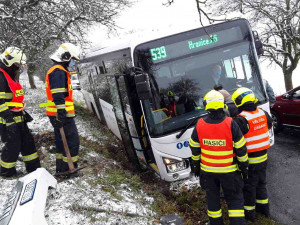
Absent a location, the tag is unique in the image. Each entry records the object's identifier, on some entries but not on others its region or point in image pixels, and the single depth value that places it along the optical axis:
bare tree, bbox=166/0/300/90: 14.45
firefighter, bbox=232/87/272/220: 4.25
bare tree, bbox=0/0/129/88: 8.46
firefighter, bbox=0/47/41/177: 4.83
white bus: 5.27
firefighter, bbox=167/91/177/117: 5.27
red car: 8.23
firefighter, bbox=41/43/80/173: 4.75
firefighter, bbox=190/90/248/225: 3.84
